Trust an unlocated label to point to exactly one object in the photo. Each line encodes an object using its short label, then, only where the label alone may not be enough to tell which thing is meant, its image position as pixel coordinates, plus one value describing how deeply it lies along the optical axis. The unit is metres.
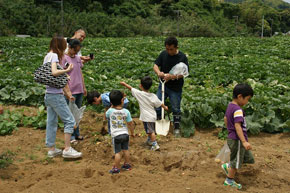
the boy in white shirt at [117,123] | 3.83
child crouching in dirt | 4.80
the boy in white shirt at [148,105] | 4.39
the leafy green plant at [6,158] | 4.15
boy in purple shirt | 3.26
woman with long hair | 4.11
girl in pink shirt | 4.64
